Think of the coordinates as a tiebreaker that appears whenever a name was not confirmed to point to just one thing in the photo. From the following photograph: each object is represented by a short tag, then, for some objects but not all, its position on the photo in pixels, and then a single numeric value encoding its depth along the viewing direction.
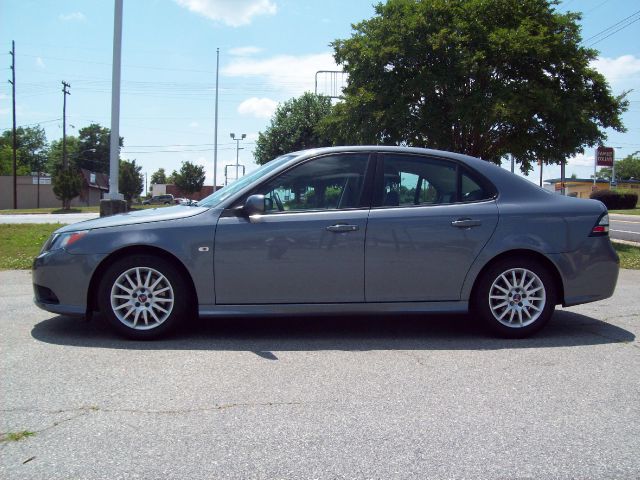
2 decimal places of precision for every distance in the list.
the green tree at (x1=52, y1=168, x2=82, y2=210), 47.56
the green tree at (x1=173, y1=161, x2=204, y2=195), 75.75
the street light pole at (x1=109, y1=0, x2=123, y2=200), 12.16
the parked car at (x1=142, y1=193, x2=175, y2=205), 58.20
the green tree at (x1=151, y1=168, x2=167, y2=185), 135.69
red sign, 35.58
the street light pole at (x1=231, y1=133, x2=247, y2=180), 48.77
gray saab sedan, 4.84
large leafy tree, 14.88
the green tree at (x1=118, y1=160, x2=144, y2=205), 60.72
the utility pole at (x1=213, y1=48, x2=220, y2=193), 37.59
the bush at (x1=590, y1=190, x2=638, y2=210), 46.28
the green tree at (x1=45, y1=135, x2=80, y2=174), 90.31
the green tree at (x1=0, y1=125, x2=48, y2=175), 99.00
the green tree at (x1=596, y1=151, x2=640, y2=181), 123.44
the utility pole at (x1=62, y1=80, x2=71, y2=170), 53.65
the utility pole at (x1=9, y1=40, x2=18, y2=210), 47.59
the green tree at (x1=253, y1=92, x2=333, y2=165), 33.25
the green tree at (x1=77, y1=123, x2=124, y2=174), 98.81
